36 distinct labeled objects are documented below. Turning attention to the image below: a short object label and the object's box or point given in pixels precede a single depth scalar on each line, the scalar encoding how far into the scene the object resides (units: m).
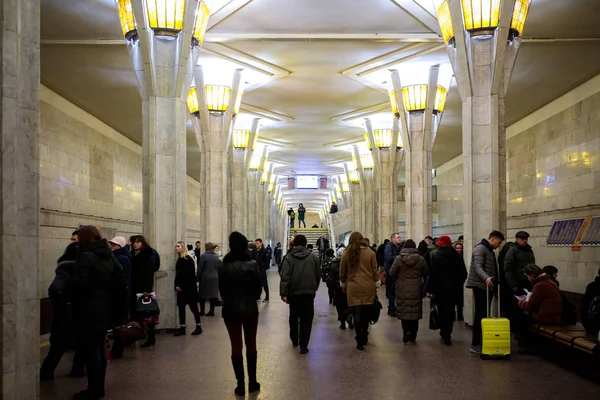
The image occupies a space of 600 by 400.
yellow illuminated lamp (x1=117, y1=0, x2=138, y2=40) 12.49
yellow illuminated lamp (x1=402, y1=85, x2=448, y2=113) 21.53
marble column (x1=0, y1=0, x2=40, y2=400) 5.47
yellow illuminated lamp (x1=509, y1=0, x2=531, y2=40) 12.52
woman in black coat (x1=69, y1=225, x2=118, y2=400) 6.52
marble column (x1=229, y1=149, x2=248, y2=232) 29.88
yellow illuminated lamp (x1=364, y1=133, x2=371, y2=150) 30.73
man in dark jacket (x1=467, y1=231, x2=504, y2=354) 9.58
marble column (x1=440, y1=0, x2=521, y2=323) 12.77
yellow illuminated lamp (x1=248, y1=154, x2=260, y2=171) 39.25
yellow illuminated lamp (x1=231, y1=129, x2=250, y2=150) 29.56
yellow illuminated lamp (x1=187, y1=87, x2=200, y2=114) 21.31
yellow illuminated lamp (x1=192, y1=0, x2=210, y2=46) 13.63
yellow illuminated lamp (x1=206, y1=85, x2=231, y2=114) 21.16
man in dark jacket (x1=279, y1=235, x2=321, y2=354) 9.73
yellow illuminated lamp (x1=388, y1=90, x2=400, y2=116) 22.03
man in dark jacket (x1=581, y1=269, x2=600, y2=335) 7.93
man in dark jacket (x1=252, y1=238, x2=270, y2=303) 18.48
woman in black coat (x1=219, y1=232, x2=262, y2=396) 6.95
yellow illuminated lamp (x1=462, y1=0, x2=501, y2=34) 12.40
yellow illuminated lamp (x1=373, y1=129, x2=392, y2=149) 30.34
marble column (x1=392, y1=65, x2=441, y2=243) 21.91
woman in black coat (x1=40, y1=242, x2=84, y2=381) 7.75
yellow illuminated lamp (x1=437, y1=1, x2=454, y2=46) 13.60
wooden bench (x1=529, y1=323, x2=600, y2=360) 7.41
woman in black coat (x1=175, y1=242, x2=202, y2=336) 11.56
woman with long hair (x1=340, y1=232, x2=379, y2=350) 10.03
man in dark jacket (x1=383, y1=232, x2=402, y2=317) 14.90
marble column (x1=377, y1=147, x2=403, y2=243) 29.86
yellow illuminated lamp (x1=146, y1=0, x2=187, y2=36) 12.06
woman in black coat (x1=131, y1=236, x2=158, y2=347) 10.14
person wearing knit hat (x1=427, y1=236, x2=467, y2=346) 10.45
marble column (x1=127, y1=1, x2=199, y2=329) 12.27
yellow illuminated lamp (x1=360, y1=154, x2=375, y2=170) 38.74
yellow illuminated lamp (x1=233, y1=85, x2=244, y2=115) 21.38
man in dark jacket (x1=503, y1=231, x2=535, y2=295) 9.94
